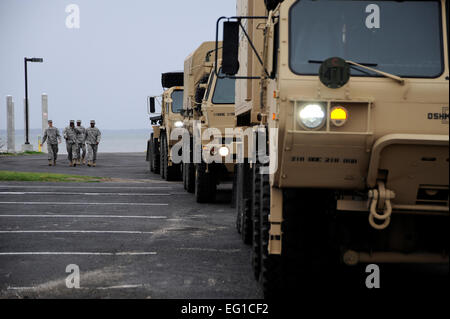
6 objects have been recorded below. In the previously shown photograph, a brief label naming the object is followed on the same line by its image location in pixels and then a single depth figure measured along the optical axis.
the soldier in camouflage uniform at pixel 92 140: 27.56
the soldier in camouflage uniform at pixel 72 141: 27.59
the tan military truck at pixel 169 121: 19.75
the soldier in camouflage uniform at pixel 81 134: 27.86
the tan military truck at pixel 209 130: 13.59
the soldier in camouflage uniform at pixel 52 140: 27.81
